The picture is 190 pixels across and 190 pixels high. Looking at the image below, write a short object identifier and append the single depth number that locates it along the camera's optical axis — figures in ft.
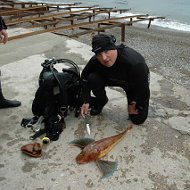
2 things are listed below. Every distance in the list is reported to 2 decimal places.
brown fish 9.18
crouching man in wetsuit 9.59
